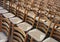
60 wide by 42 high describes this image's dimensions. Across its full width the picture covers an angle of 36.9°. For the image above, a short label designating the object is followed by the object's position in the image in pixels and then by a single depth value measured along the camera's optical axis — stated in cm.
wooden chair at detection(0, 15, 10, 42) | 182
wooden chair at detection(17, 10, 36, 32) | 227
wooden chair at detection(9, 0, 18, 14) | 325
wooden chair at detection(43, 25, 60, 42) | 192
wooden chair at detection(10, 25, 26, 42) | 162
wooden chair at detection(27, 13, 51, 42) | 181
